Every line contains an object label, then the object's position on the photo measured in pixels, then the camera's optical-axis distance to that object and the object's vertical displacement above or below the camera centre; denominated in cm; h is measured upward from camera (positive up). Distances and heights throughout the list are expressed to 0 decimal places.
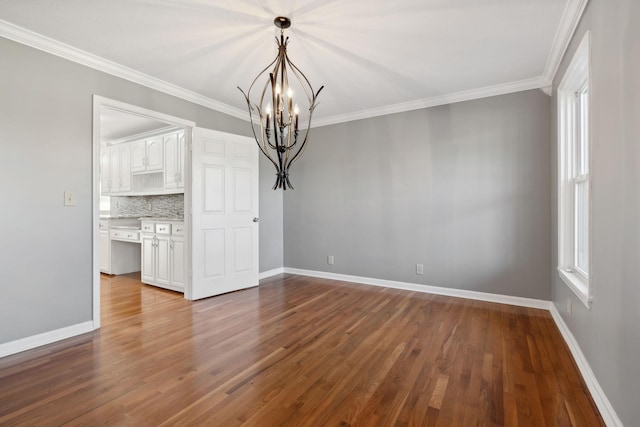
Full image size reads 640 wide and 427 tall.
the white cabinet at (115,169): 568 +85
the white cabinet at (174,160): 478 +85
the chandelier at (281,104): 234 +84
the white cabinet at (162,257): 420 -62
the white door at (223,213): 389 +1
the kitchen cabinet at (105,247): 531 -58
